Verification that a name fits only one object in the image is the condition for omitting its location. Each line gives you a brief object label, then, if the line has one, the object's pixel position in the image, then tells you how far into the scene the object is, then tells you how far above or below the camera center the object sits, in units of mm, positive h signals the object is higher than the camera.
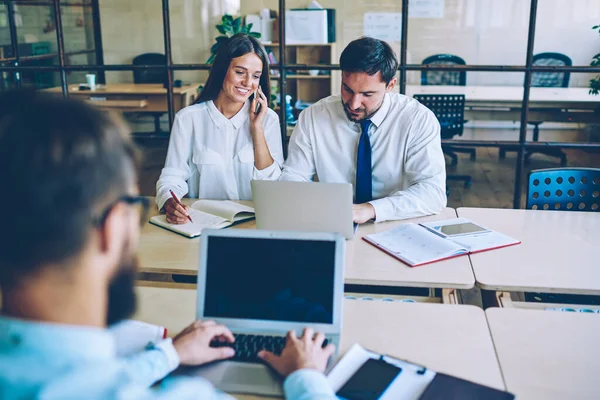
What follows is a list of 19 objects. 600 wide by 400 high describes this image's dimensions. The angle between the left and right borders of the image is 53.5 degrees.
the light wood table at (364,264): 1690 -626
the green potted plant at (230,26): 5719 +244
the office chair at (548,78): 6251 -292
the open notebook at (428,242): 1831 -604
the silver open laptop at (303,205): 1778 -456
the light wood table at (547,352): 1195 -652
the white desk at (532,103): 5477 -478
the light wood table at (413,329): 1286 -651
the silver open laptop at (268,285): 1294 -498
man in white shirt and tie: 2307 -365
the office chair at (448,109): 5297 -504
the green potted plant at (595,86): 3664 -213
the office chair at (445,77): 6520 -277
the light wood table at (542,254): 1662 -620
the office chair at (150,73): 6828 -235
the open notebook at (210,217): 2098 -591
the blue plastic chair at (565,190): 2422 -553
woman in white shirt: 2555 -345
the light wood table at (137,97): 6020 -456
